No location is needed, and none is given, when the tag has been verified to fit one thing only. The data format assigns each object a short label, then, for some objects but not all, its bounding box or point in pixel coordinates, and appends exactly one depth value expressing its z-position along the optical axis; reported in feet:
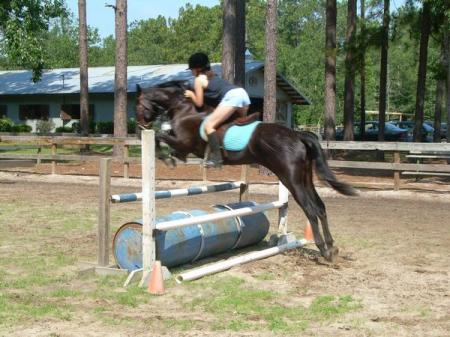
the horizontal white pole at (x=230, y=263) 20.25
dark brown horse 22.31
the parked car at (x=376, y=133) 111.24
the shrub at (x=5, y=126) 115.65
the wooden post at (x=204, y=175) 54.03
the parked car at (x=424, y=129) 114.21
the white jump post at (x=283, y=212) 26.66
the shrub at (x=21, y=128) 119.56
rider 22.02
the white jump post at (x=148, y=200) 19.93
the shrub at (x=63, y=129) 120.88
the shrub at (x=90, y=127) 119.44
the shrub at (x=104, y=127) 116.78
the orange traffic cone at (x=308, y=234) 28.09
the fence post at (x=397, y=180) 47.96
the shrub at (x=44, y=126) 122.72
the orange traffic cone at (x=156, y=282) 19.12
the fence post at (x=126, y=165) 56.29
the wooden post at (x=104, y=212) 21.31
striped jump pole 21.38
